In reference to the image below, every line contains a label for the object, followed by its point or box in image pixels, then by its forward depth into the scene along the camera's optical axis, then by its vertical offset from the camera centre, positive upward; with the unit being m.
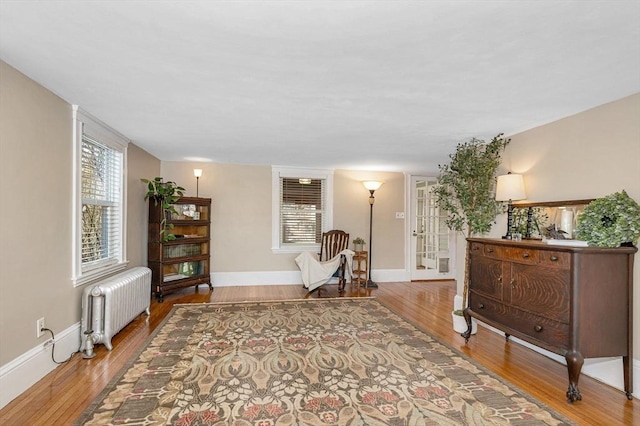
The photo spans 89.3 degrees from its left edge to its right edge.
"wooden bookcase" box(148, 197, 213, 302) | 4.60 -0.56
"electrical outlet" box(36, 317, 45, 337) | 2.39 -0.88
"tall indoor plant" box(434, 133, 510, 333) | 3.38 +0.30
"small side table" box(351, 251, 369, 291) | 5.46 -1.01
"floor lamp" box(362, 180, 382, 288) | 5.82 +0.23
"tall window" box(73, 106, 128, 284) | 2.92 +0.12
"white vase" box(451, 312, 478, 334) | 3.46 -1.18
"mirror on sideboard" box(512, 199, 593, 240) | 2.77 -0.03
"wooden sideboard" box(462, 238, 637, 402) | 2.21 -0.63
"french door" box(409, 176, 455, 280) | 6.43 -0.36
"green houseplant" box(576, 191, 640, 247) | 2.25 -0.04
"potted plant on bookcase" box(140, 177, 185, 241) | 4.50 +0.18
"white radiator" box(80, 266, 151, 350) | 2.90 -0.91
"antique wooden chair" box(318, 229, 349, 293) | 5.79 -0.55
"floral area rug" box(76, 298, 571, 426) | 1.98 -1.24
